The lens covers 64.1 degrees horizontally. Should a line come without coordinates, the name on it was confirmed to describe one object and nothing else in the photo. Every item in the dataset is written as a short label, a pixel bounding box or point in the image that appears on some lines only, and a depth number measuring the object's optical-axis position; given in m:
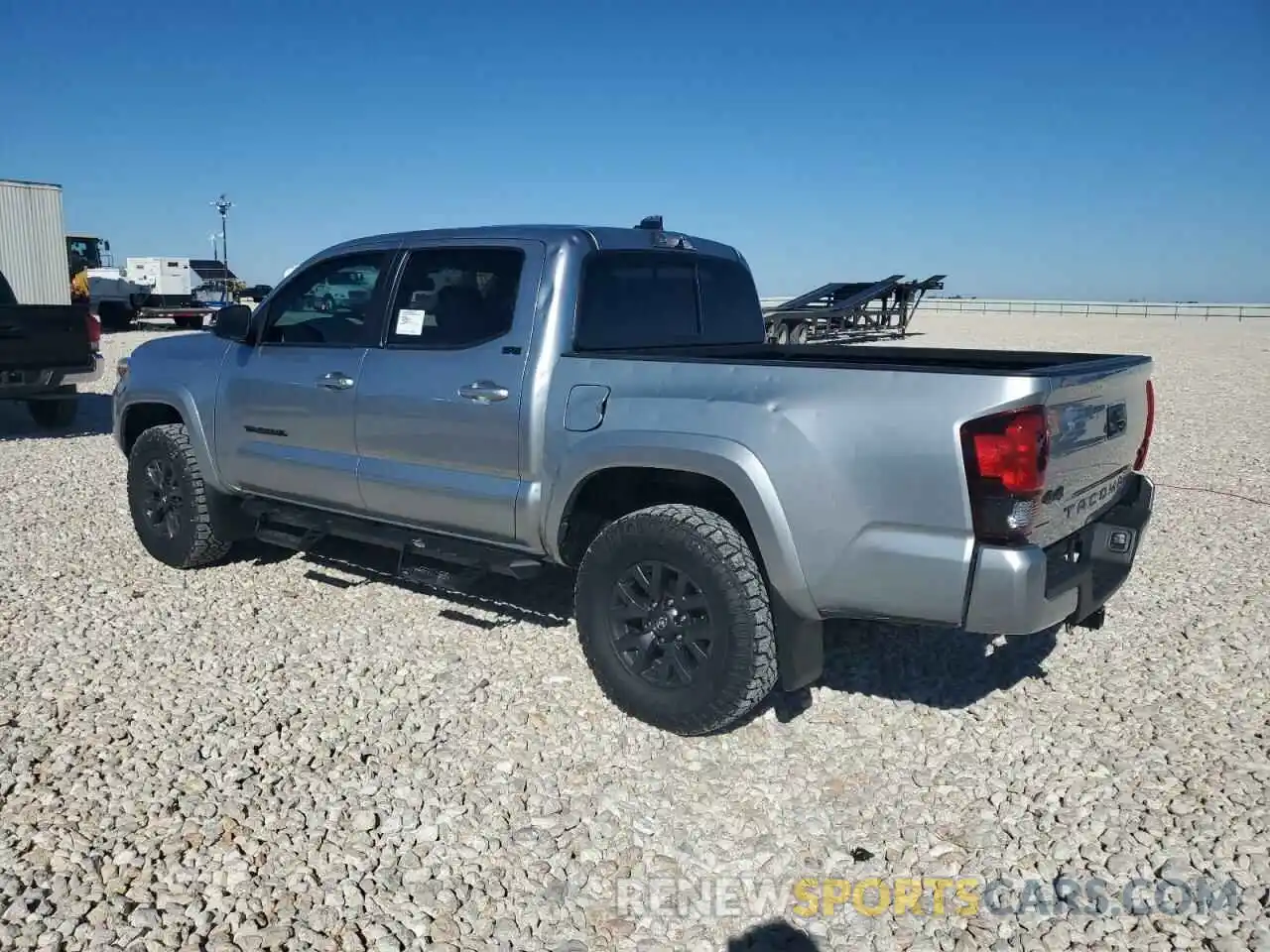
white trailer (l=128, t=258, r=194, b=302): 30.55
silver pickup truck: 3.21
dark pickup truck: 9.84
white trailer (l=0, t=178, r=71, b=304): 21.86
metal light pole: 55.50
